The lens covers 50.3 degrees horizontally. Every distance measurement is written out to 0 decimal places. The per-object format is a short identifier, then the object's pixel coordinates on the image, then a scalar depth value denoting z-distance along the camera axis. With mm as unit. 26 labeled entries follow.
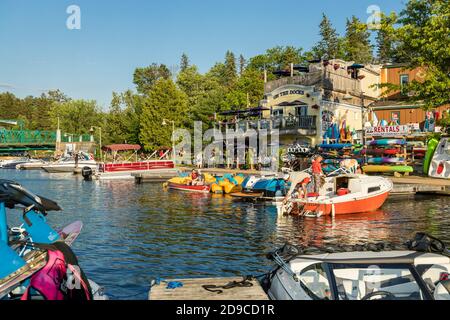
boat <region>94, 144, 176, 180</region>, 58062
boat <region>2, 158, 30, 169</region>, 98000
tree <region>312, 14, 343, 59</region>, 102375
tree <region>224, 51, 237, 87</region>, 136875
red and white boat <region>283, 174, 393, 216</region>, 26516
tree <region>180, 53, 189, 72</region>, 173000
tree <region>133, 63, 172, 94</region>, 143625
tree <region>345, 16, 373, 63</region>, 94650
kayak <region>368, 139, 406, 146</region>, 41438
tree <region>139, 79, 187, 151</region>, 79812
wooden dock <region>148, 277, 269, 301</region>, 9547
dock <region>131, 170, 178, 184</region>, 54594
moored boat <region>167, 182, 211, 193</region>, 41281
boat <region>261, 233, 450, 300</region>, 9141
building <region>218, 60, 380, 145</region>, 53188
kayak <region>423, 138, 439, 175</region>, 39969
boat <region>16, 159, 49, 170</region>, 92212
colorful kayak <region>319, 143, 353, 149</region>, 41531
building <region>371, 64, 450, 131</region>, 51800
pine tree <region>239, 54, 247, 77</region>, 163875
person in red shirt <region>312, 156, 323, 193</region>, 27391
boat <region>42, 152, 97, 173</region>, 71906
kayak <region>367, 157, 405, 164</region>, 40594
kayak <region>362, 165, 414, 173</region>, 39844
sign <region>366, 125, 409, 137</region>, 42819
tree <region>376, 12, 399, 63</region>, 36969
